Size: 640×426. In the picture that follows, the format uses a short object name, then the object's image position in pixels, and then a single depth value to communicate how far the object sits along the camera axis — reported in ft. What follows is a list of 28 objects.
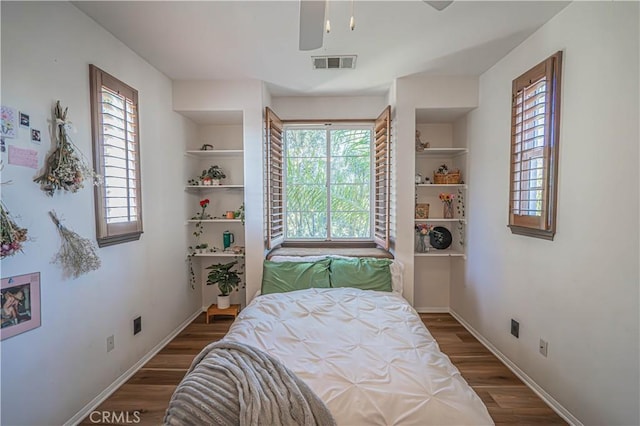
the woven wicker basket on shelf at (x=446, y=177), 10.52
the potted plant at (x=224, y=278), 10.25
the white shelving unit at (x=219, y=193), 11.35
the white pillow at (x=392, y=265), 9.09
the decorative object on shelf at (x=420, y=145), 10.33
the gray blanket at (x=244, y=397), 3.89
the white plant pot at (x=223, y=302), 10.63
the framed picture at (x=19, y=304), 4.63
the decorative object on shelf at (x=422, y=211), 10.84
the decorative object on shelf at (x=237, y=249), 10.66
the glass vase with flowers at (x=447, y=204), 10.83
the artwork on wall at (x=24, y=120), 4.87
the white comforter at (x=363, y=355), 4.10
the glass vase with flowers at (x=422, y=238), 10.65
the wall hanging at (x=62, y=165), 5.26
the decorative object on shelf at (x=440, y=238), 10.80
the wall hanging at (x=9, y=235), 4.42
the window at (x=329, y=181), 11.38
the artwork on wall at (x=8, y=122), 4.56
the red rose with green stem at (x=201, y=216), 11.09
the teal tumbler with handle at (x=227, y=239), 11.07
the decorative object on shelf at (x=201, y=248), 11.02
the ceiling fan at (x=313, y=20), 4.32
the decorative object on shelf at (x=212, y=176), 10.80
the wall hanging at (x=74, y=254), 5.58
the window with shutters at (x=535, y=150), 6.22
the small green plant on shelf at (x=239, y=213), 10.65
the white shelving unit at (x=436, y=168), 10.97
